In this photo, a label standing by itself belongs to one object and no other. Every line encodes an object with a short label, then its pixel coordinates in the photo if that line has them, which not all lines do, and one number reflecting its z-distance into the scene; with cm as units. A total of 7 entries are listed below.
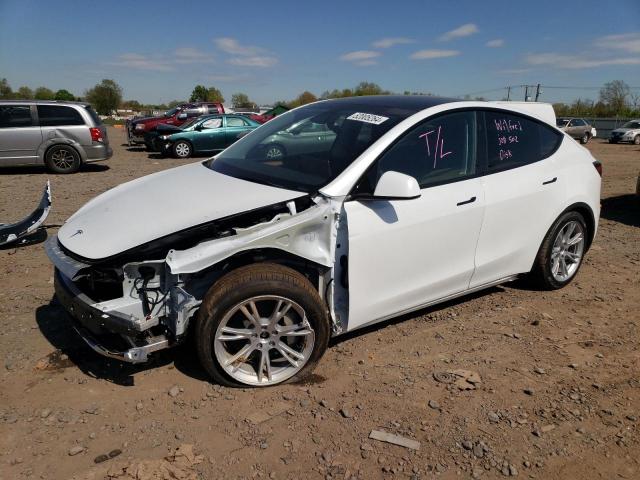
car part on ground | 545
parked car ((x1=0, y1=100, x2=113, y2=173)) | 1107
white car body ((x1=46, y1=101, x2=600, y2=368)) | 276
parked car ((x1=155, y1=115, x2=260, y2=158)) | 1603
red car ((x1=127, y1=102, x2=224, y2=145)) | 1946
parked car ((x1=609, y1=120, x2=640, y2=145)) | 2700
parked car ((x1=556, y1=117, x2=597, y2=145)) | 2727
